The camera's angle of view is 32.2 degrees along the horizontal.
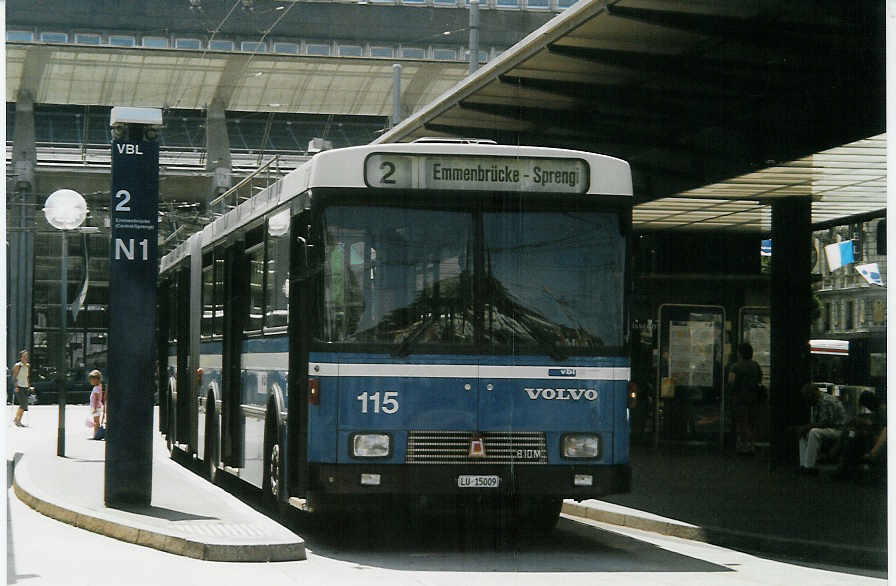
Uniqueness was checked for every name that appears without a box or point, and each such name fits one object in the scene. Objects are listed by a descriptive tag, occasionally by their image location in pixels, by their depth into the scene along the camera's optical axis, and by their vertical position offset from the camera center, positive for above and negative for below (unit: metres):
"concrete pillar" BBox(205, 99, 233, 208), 20.05 +2.74
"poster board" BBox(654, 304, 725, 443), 22.81 -0.27
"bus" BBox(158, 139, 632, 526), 11.05 +0.20
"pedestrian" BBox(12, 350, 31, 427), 23.85 -0.56
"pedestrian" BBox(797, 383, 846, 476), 18.59 -0.89
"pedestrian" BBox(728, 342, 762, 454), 21.50 -0.57
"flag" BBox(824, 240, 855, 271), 22.83 +1.49
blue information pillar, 12.67 +0.36
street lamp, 17.81 +1.60
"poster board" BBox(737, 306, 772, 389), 22.86 +0.34
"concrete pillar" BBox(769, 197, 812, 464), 20.02 +0.40
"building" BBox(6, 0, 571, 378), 16.14 +2.95
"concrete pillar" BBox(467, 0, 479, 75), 25.66 +5.38
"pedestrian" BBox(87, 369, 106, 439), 25.25 -0.94
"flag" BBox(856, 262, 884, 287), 21.50 +1.16
